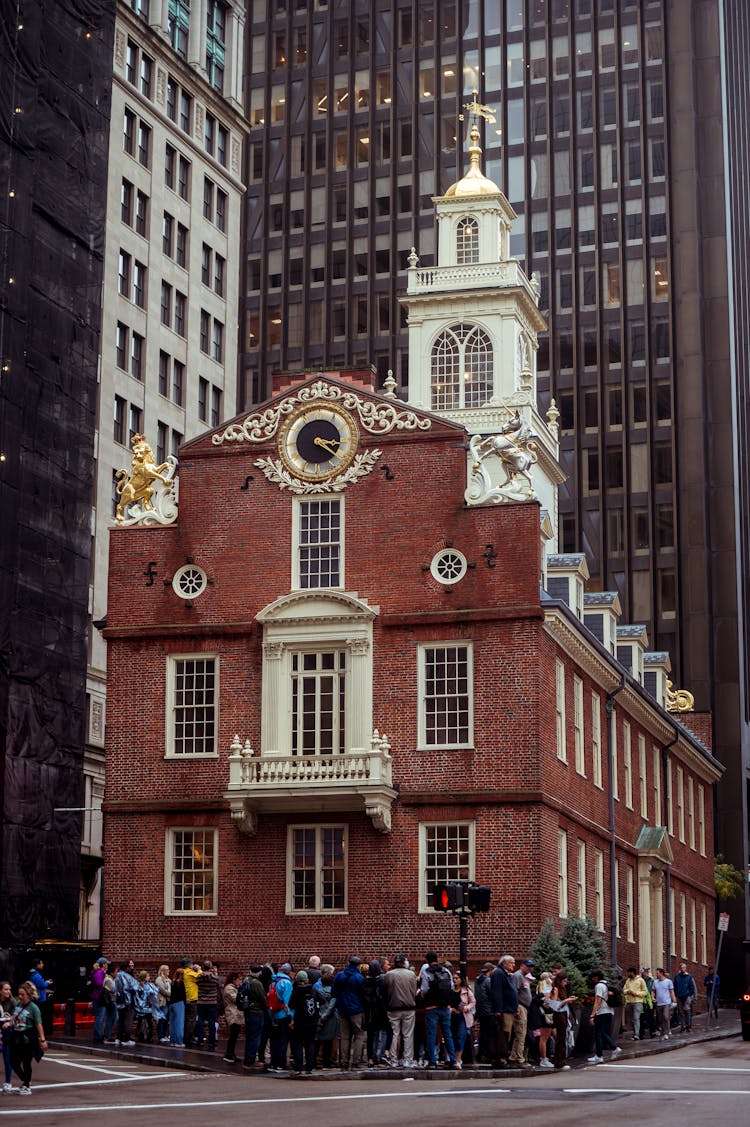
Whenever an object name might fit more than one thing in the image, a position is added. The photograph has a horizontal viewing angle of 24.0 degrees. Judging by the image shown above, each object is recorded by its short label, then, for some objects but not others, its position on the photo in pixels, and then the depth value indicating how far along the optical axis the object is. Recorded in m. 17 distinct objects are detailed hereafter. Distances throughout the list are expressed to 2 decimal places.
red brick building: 38.31
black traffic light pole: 30.34
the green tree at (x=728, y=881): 70.88
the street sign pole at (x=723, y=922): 48.19
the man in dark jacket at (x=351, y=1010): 28.58
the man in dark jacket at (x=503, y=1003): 28.86
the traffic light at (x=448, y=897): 30.34
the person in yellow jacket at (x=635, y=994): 38.38
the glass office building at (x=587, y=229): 89.12
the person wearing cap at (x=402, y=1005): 28.84
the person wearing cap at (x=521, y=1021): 29.62
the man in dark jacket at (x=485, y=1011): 29.05
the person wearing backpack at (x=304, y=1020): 28.59
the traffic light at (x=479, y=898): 30.33
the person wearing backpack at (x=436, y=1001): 28.83
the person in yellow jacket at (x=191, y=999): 34.34
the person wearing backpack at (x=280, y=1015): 28.92
